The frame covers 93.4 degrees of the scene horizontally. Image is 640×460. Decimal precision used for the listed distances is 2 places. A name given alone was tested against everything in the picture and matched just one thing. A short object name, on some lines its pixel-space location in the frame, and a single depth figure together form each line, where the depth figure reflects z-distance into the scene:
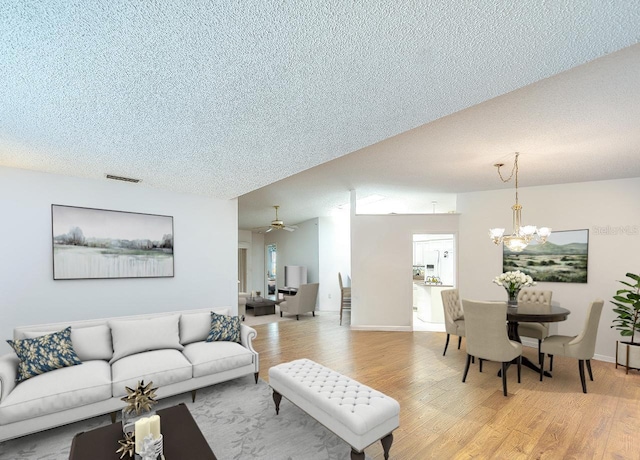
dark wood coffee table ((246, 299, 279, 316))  8.36
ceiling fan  7.58
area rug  2.37
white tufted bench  2.09
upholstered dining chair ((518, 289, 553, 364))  4.42
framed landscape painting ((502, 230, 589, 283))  4.88
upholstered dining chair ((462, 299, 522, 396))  3.44
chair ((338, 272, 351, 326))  7.88
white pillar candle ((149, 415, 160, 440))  1.74
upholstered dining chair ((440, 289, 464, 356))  4.62
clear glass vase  1.84
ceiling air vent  3.69
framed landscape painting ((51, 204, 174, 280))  3.58
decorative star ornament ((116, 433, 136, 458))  1.73
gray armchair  7.71
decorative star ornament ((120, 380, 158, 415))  1.82
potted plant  4.00
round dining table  3.62
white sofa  2.46
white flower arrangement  4.19
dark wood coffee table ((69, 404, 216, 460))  1.80
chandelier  4.14
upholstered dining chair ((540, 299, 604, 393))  3.44
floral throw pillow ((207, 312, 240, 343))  3.79
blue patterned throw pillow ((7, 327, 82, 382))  2.73
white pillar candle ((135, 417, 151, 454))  1.69
